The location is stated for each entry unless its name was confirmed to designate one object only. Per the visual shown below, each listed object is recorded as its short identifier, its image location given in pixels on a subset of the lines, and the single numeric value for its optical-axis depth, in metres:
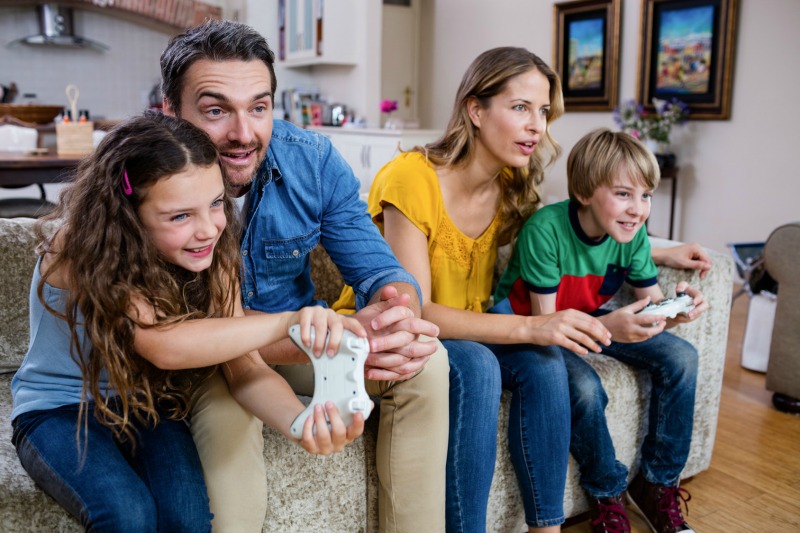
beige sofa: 1.16
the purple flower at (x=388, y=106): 5.68
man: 1.25
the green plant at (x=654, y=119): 4.25
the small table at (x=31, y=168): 3.20
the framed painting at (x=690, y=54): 4.12
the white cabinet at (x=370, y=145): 5.25
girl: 1.11
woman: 1.42
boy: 1.66
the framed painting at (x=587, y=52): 4.74
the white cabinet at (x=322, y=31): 5.99
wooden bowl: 4.34
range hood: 6.51
